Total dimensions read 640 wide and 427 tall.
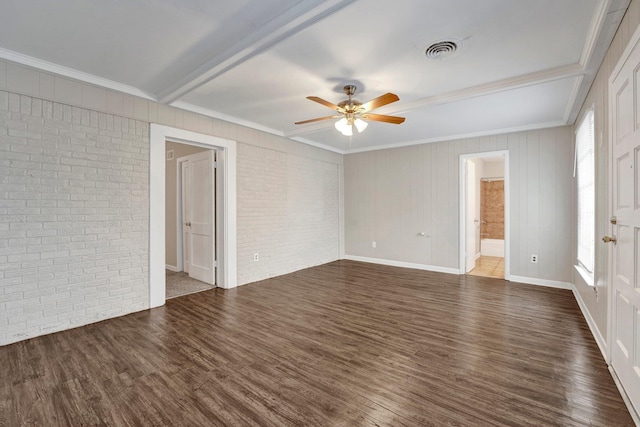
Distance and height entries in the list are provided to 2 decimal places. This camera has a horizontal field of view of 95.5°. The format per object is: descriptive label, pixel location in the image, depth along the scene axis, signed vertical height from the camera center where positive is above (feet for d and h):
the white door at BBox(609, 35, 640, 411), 5.62 -0.29
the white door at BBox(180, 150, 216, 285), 15.16 -0.14
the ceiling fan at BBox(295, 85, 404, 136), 10.71 +3.77
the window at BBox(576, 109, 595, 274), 10.11 +0.82
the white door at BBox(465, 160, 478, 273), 17.94 -0.20
